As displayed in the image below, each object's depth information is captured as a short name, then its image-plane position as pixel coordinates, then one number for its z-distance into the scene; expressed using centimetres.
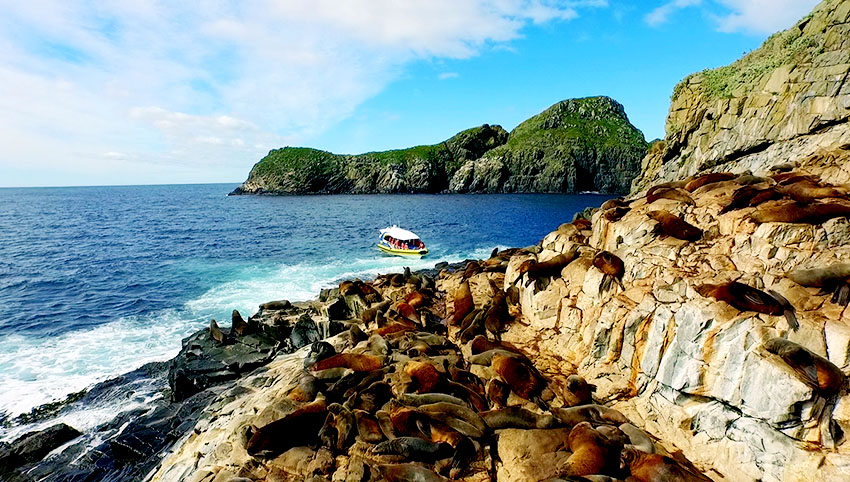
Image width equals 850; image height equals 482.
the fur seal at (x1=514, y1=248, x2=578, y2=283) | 1566
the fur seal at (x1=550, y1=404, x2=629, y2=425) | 1001
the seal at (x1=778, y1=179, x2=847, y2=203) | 1124
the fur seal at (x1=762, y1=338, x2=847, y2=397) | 738
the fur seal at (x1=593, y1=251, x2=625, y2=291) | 1297
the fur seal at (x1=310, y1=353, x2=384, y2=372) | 1313
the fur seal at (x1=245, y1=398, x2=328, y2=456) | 982
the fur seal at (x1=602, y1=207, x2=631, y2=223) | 1563
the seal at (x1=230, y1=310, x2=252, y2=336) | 2108
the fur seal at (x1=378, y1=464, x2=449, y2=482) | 833
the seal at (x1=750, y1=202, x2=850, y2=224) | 979
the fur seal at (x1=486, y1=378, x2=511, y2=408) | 1118
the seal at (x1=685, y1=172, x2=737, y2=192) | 1500
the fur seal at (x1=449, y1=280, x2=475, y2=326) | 1811
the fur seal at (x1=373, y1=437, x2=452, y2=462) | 905
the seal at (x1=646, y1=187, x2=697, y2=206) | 1406
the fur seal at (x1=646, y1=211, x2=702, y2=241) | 1219
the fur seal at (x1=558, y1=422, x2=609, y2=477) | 808
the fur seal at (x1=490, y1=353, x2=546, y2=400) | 1131
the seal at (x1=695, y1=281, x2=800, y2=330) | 859
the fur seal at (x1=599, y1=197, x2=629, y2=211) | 1693
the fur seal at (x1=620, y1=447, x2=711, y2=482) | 770
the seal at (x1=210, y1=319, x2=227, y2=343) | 2036
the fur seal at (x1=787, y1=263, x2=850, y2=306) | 833
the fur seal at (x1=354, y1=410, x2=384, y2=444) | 977
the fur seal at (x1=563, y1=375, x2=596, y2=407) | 1109
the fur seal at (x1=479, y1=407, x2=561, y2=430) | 977
